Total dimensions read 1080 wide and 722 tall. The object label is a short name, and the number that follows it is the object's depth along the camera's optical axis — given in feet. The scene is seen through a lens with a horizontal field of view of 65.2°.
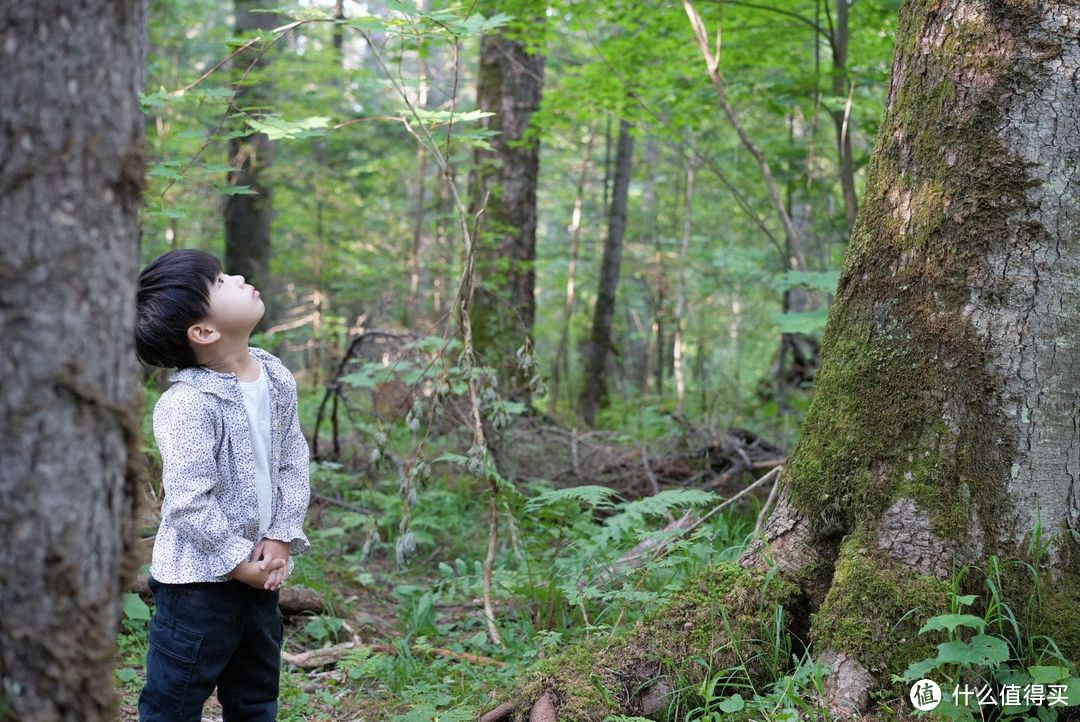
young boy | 8.00
